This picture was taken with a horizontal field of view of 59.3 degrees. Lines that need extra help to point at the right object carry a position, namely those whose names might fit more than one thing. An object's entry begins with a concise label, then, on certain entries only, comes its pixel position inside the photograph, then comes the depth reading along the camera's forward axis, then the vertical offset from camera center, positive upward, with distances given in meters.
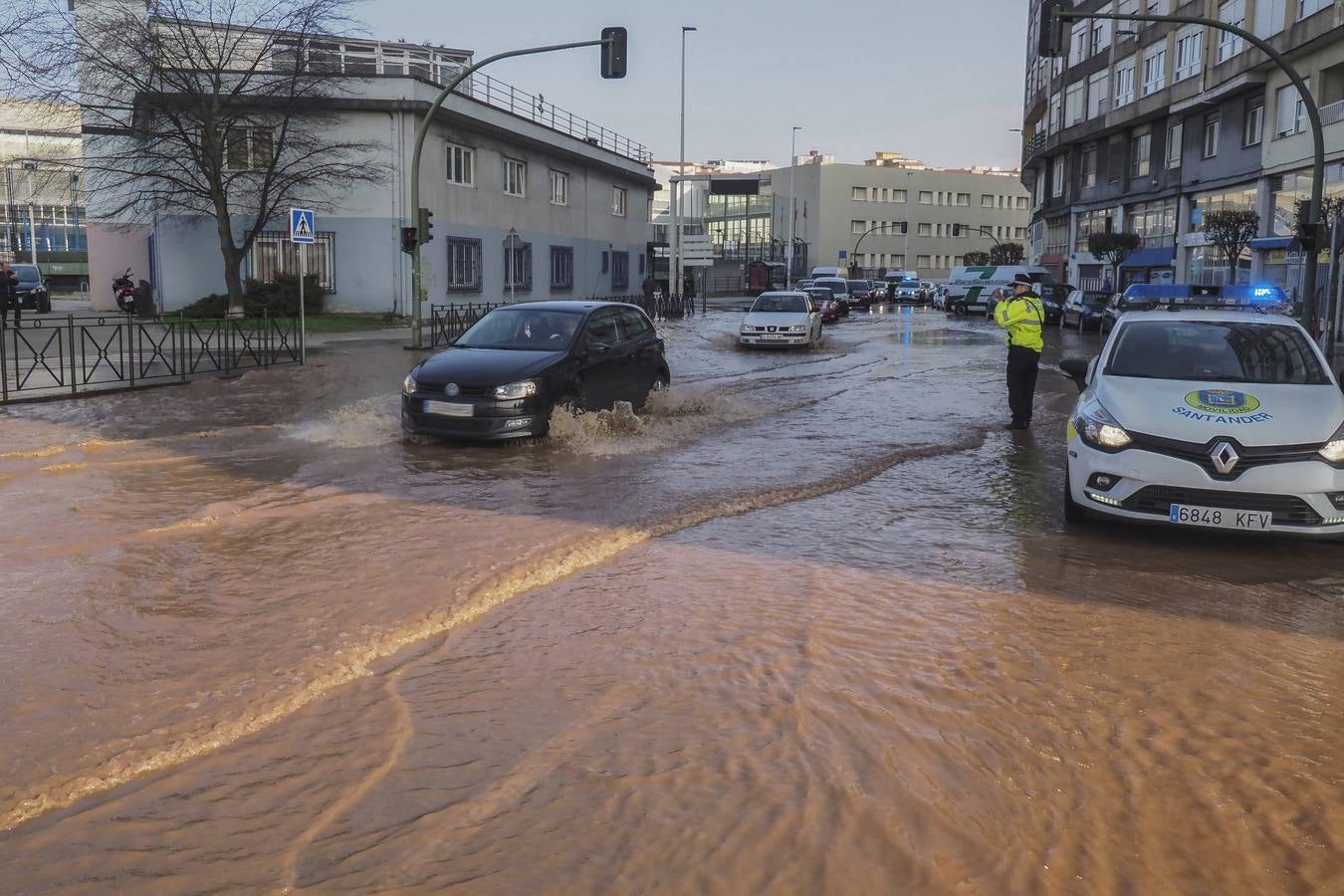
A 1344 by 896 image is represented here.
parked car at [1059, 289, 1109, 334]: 37.88 -0.77
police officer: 12.80 -0.56
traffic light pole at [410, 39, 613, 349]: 22.58 +1.54
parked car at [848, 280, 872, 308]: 60.53 -0.54
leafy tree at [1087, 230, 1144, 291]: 45.94 +1.54
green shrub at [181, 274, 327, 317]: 30.83 -0.61
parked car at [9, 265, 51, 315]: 36.53 -0.47
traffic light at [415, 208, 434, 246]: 24.06 +1.09
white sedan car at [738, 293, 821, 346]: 28.12 -1.04
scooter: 33.84 -0.47
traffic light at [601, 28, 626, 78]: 22.06 +4.25
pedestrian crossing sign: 19.72 +0.90
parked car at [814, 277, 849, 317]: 47.81 -0.23
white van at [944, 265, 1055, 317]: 53.31 -0.25
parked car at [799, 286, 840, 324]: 43.25 -0.76
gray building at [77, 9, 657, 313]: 33.41 +1.93
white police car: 7.14 -0.92
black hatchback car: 11.43 -0.92
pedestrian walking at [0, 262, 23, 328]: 27.78 -0.26
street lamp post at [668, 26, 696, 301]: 50.56 +1.56
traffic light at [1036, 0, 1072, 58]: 20.62 +4.36
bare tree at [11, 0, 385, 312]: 29.44 +4.31
